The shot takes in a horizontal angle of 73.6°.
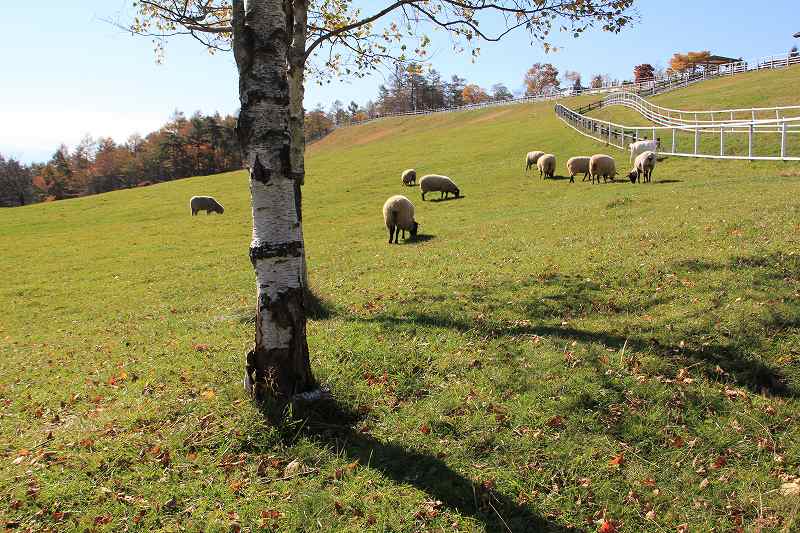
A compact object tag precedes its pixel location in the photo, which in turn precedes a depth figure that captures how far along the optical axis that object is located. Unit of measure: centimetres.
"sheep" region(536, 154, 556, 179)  3170
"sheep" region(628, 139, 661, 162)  3094
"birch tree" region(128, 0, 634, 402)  551
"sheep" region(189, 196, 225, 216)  3756
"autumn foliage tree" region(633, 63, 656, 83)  11050
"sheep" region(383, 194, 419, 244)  1912
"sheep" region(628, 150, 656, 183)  2462
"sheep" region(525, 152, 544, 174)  3594
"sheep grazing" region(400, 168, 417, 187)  3841
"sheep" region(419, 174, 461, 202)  3080
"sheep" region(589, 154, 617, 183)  2753
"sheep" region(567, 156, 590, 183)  2977
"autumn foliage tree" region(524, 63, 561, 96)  13862
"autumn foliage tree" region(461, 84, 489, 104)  14888
